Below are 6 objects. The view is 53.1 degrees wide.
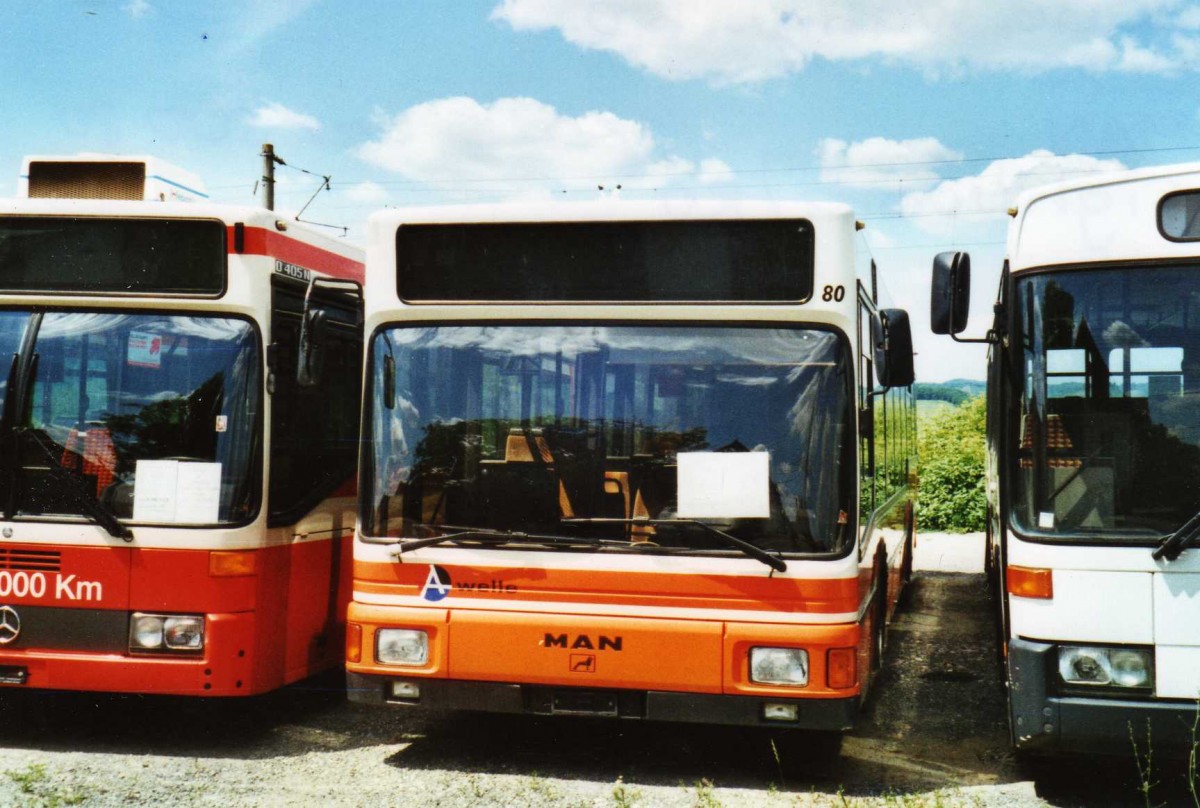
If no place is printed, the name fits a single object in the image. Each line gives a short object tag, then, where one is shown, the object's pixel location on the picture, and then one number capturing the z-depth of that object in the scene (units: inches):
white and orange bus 220.8
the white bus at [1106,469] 205.8
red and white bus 246.2
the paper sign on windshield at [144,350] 251.6
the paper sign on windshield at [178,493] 248.1
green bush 931.3
